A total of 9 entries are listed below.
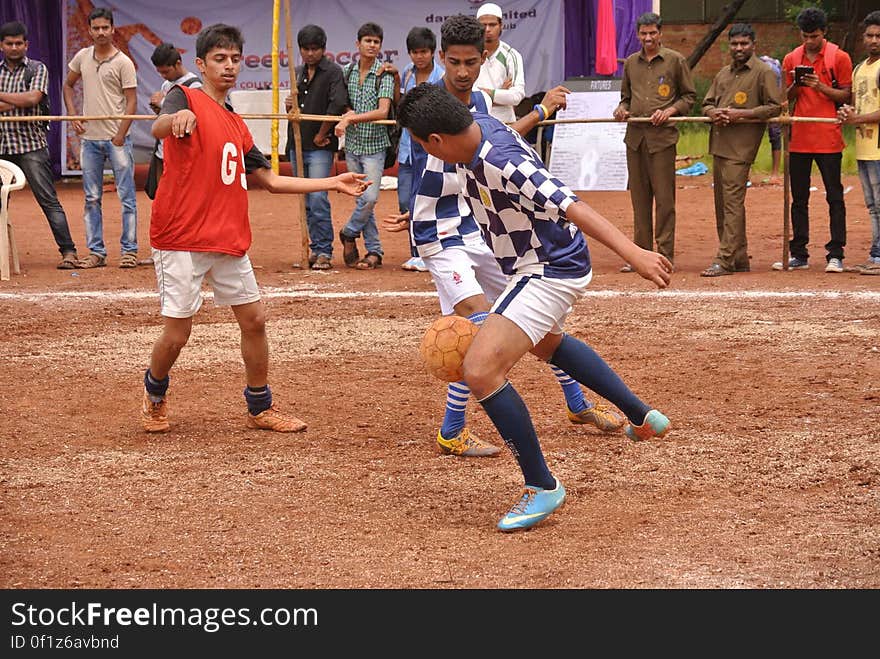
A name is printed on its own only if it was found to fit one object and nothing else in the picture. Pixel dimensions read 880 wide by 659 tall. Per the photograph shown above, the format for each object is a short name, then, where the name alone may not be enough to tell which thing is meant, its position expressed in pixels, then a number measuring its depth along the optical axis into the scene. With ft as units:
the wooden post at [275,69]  40.52
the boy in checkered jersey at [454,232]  19.92
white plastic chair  39.40
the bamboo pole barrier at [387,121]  36.96
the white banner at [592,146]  54.65
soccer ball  17.04
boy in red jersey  20.61
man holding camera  37.55
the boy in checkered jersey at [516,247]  16.17
